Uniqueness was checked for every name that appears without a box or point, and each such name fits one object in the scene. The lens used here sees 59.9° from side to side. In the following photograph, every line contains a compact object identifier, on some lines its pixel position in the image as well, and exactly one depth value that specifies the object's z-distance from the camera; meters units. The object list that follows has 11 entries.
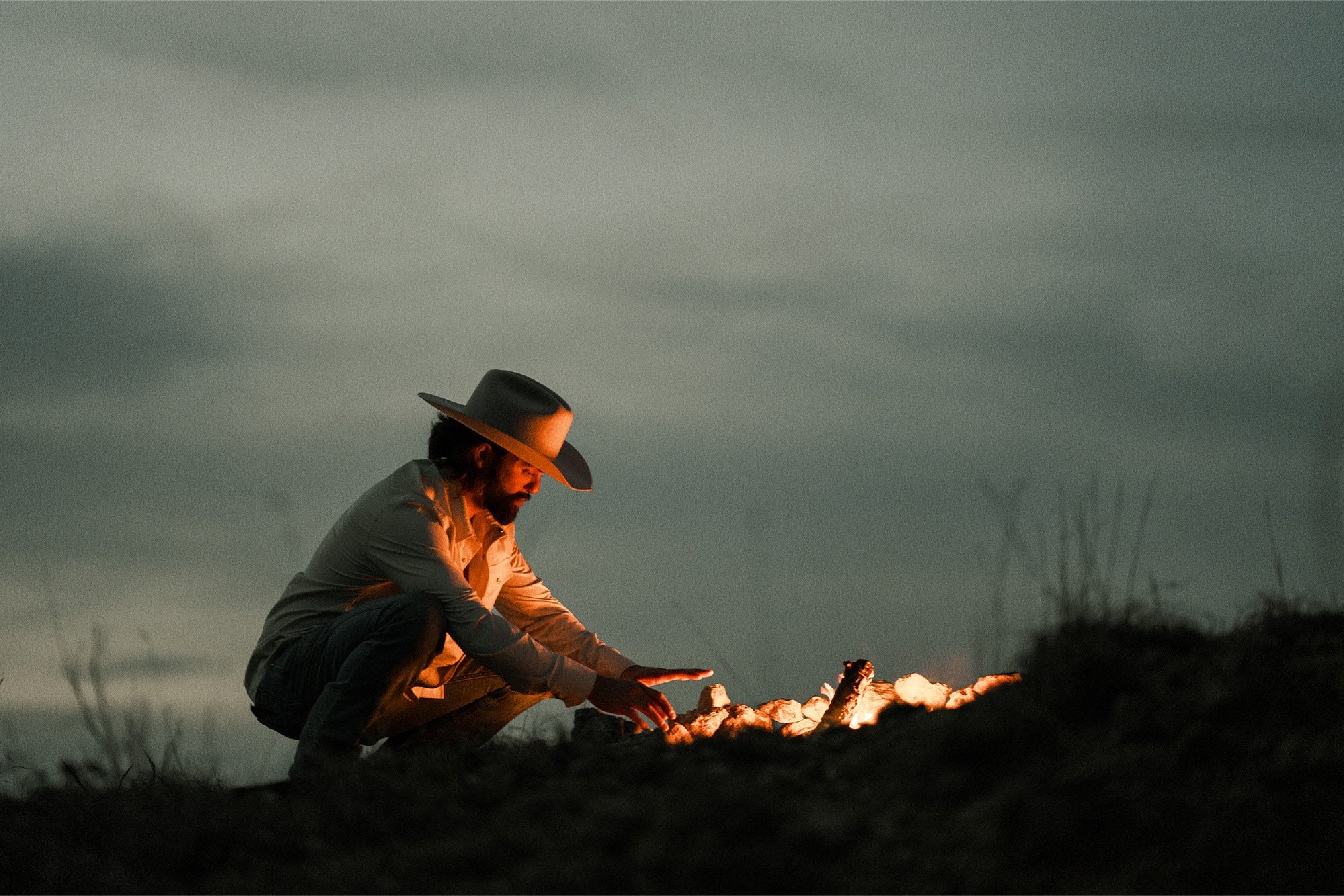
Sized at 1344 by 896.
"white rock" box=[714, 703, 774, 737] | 4.80
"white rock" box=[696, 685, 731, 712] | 5.36
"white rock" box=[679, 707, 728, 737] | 5.10
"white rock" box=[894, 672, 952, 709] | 5.01
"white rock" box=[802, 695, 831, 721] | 5.13
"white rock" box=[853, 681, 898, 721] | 4.96
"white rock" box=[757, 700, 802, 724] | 5.20
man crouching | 4.64
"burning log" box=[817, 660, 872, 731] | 4.92
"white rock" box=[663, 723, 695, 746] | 4.81
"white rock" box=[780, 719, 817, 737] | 4.66
